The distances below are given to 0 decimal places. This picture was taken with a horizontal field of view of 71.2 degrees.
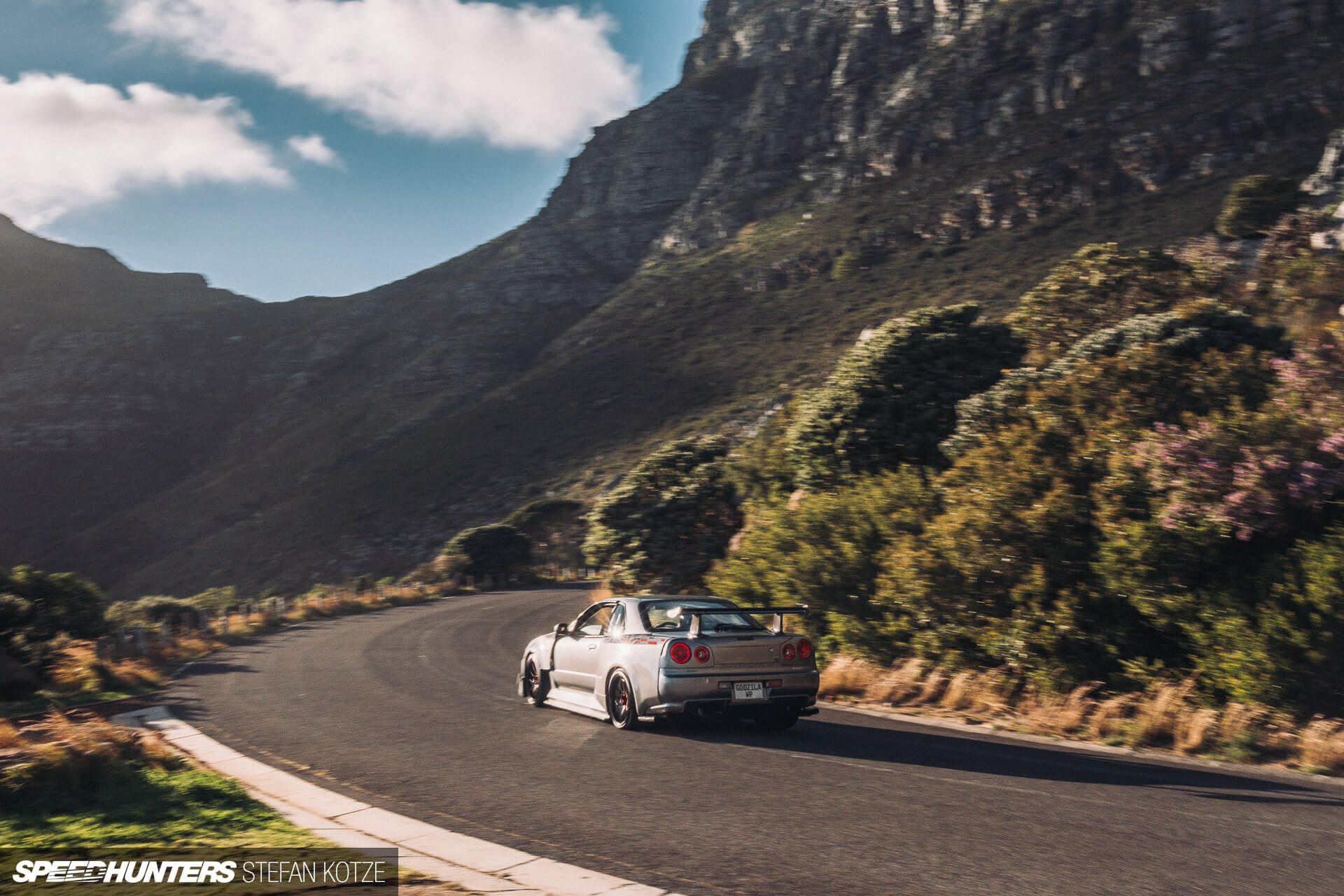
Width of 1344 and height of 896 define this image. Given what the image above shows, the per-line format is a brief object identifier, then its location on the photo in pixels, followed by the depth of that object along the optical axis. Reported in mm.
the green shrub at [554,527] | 54344
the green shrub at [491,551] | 48812
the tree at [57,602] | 18641
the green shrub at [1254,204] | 49000
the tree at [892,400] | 17297
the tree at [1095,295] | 20875
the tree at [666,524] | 21234
